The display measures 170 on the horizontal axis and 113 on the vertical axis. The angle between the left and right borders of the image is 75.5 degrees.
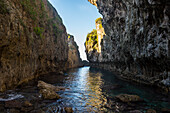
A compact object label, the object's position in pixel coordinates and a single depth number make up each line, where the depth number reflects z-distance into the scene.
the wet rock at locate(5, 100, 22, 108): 8.49
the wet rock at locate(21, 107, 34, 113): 8.02
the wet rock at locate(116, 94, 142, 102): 10.76
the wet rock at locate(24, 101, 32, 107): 8.84
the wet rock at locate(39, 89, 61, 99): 11.06
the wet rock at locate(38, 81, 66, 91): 14.76
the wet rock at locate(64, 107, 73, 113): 8.57
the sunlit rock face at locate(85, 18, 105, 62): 58.72
